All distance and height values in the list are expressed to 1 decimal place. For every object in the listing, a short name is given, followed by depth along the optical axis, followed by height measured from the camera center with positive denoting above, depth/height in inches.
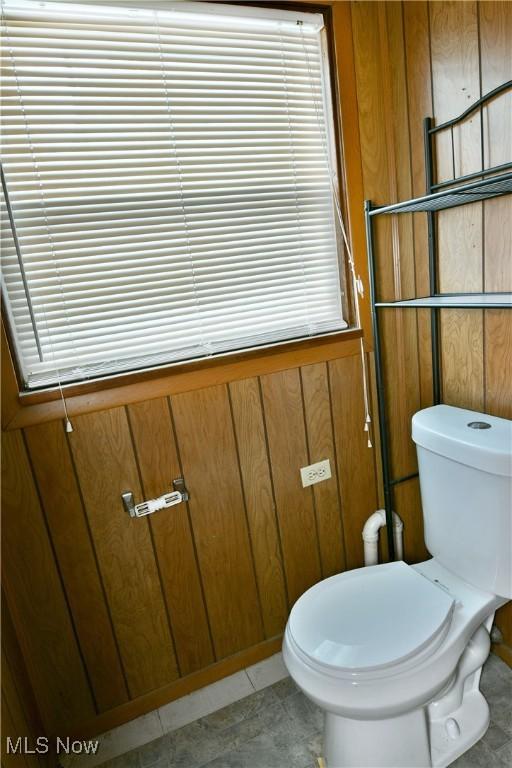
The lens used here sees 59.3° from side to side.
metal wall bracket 50.3 -23.3
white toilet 39.4 -33.7
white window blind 43.3 +11.2
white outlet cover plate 58.9 -25.9
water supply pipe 61.1 -36.0
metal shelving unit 44.5 +0.1
